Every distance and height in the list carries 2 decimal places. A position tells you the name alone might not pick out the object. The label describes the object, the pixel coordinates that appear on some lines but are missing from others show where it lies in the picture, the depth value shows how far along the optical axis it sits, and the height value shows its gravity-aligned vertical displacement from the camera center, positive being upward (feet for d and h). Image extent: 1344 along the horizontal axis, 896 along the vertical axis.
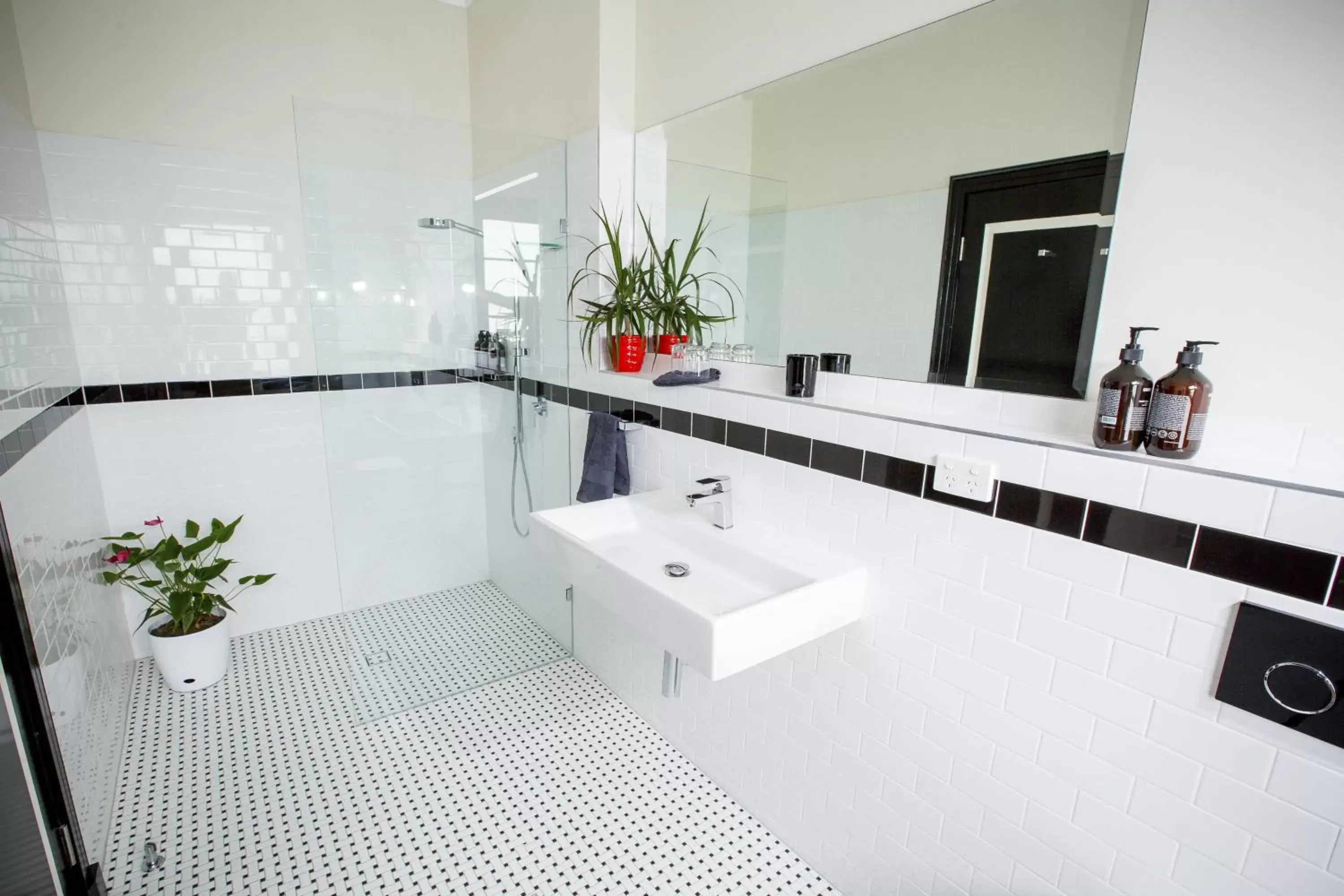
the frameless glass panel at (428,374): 8.68 -0.99
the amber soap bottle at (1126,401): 3.68 -0.46
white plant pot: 8.45 -4.75
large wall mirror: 4.40 +1.07
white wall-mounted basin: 4.58 -2.26
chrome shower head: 9.23 +1.20
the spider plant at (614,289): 7.58 +0.26
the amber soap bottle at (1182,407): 3.47 -0.45
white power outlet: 4.33 -1.10
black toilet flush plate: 3.10 -1.72
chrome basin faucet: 6.25 -1.81
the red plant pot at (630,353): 7.78 -0.50
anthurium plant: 8.39 -3.74
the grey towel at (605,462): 7.86 -1.86
